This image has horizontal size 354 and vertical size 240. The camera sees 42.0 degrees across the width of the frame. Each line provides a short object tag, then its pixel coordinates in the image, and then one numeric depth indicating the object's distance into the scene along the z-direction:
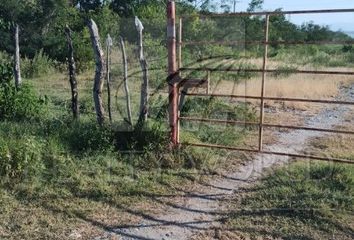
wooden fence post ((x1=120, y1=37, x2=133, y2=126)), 6.80
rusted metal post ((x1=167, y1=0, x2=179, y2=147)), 5.83
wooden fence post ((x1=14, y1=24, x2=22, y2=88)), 7.66
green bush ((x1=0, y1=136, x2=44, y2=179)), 5.16
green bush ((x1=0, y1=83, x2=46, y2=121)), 7.26
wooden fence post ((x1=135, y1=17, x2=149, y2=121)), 6.51
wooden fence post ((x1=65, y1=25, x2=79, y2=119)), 6.73
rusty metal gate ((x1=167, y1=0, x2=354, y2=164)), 5.64
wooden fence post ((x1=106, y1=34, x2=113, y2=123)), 7.63
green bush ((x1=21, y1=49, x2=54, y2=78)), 15.04
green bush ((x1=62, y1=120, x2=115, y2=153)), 5.97
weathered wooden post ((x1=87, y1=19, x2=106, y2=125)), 6.24
